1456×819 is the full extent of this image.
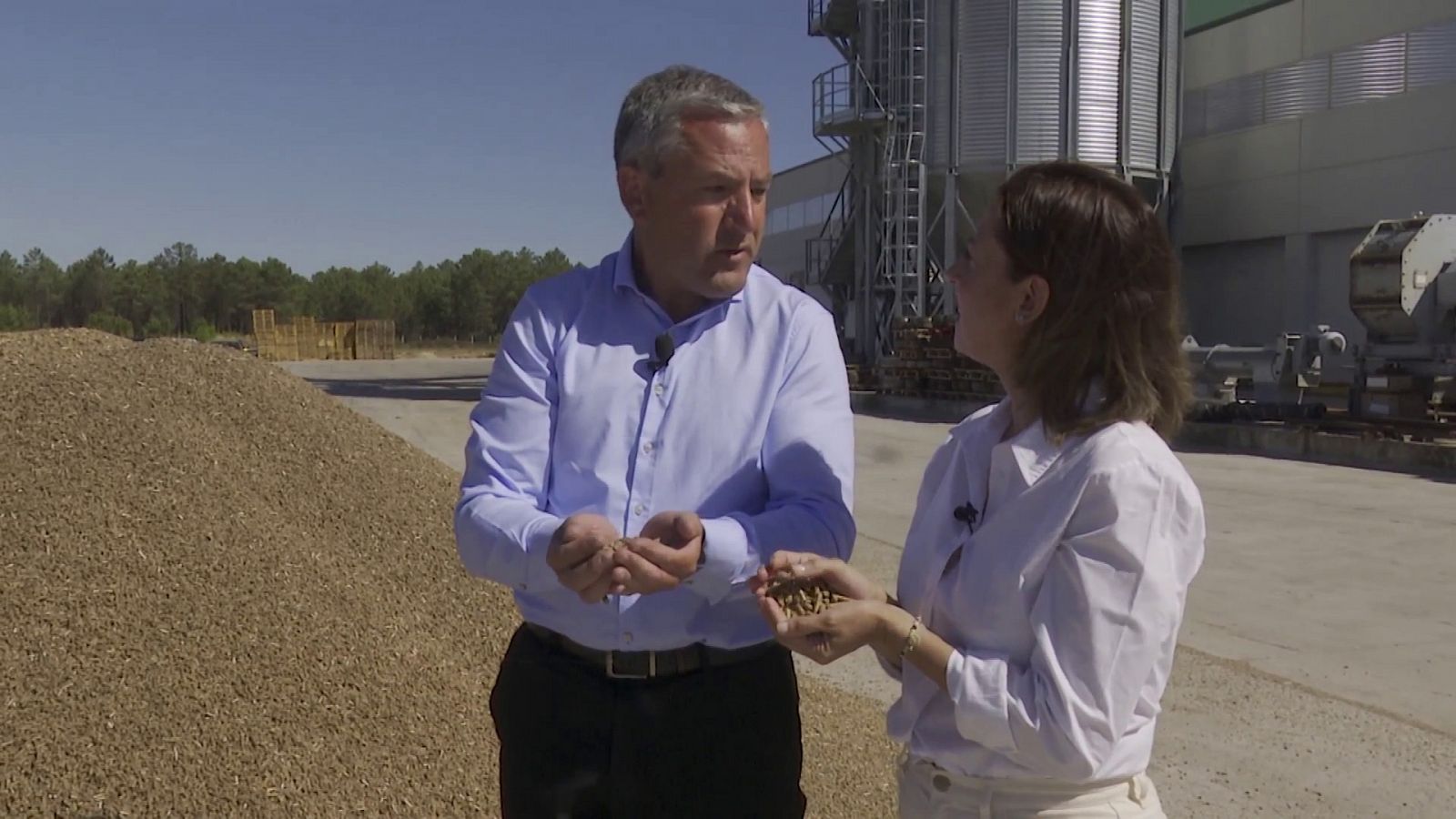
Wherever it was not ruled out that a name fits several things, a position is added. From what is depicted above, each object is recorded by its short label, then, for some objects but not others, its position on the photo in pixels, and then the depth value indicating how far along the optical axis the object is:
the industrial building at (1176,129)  21.95
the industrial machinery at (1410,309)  16.05
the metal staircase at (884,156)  26.41
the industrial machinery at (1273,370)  17.69
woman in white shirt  1.76
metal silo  25.00
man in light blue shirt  2.20
